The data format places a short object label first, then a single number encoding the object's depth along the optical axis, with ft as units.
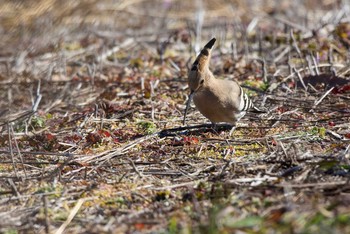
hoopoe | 33.81
